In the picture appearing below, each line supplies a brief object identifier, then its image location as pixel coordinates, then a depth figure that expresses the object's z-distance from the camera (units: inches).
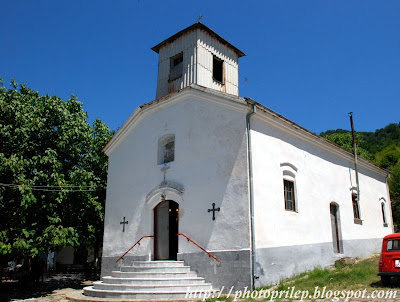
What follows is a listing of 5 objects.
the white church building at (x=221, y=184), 422.3
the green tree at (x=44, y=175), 512.4
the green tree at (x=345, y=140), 1473.9
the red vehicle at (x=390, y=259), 355.6
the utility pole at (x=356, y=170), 676.7
